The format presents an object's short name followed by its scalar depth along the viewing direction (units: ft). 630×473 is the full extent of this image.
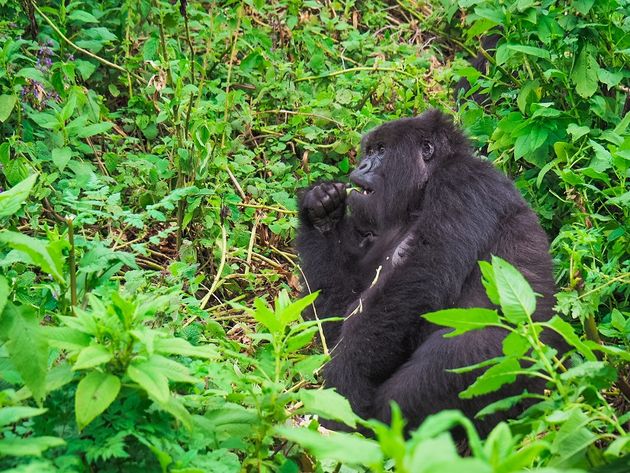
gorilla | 24.22
